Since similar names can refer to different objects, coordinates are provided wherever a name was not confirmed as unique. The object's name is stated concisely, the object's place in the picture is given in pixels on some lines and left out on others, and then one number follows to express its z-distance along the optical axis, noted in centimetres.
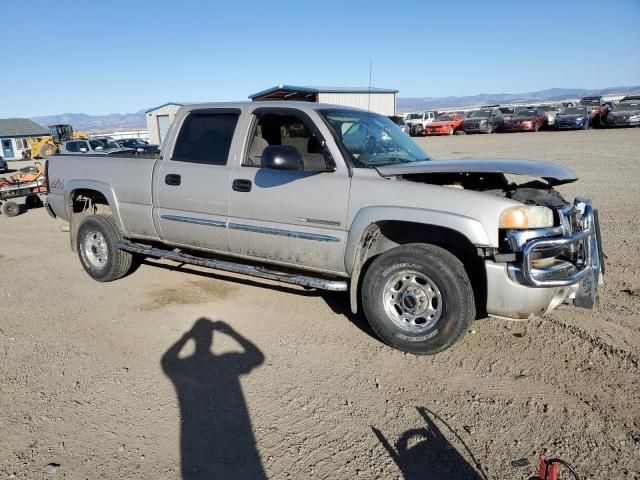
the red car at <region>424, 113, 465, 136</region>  3872
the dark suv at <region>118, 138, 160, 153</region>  2417
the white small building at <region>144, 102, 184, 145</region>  3828
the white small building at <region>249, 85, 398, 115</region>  3666
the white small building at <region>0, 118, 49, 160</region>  4734
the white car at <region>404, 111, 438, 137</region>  4212
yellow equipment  3712
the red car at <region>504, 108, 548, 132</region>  3397
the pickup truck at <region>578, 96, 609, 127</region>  3156
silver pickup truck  357
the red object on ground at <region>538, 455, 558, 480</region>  221
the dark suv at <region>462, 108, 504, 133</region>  3620
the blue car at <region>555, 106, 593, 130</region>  3170
